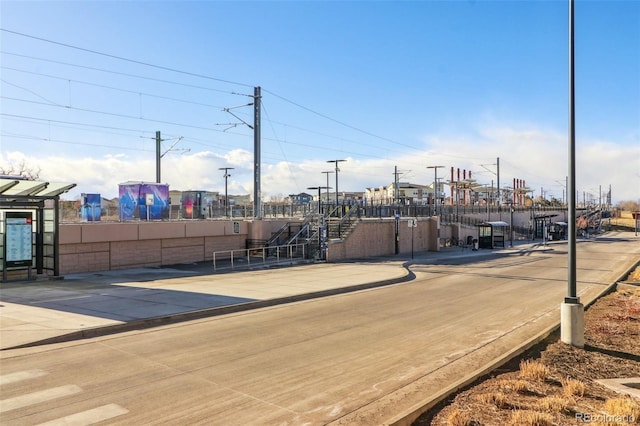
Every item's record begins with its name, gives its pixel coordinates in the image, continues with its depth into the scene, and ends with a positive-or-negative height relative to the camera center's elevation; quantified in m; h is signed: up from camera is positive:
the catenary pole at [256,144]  29.44 +4.02
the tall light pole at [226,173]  73.81 +5.86
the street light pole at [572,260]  9.12 -0.89
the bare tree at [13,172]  51.57 +4.43
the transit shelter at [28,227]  19.03 -0.61
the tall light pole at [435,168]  65.56 +5.93
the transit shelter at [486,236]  42.12 -1.96
